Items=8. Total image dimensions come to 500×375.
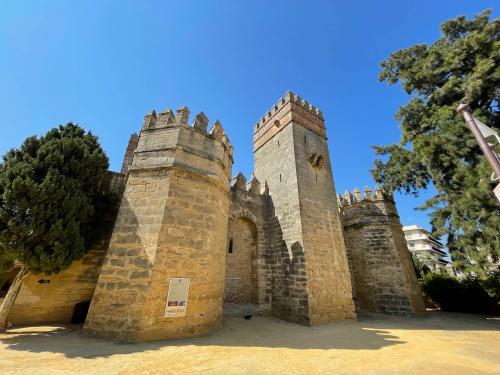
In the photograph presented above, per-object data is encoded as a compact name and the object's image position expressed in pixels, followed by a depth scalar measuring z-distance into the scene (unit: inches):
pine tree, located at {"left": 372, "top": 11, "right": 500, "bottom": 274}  287.3
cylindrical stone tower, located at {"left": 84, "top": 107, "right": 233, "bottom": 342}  196.4
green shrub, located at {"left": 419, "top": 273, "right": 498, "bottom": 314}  444.8
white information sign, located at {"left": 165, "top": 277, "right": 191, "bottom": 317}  207.6
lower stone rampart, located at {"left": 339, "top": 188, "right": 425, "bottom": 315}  420.5
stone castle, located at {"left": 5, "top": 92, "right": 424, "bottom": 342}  209.0
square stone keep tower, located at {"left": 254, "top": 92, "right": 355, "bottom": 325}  343.6
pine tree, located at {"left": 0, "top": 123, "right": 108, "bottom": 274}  189.8
